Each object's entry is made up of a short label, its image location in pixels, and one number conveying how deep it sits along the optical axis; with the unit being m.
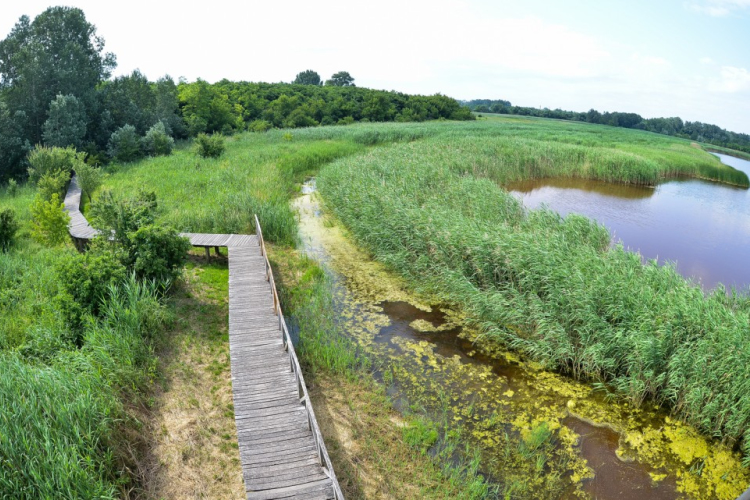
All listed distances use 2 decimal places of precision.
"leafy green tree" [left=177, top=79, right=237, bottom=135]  45.70
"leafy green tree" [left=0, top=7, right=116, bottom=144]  31.52
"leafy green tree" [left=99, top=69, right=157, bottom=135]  38.22
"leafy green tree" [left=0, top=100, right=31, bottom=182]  29.42
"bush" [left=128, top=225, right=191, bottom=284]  12.80
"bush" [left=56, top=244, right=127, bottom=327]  10.72
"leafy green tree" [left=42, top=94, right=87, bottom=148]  30.84
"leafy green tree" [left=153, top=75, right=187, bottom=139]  41.88
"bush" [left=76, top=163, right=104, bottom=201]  23.75
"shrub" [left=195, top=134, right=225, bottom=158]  31.91
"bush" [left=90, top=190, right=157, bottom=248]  13.35
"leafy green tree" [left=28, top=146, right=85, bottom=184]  25.69
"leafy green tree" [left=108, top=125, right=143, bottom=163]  33.53
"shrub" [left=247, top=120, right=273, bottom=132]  53.28
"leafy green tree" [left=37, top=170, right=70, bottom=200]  21.45
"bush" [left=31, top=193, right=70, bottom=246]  16.92
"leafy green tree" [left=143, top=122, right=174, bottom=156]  35.21
